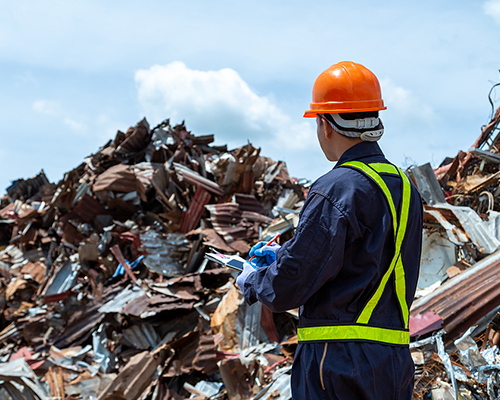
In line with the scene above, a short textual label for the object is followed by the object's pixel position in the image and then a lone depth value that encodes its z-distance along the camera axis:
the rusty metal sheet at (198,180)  7.63
